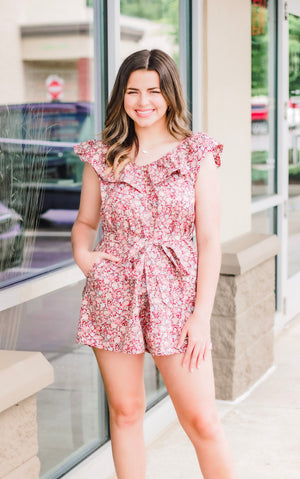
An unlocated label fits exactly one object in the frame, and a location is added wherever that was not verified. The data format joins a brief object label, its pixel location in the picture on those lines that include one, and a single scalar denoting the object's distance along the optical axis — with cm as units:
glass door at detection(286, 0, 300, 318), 647
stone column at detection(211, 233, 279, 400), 446
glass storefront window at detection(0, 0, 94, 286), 296
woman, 257
